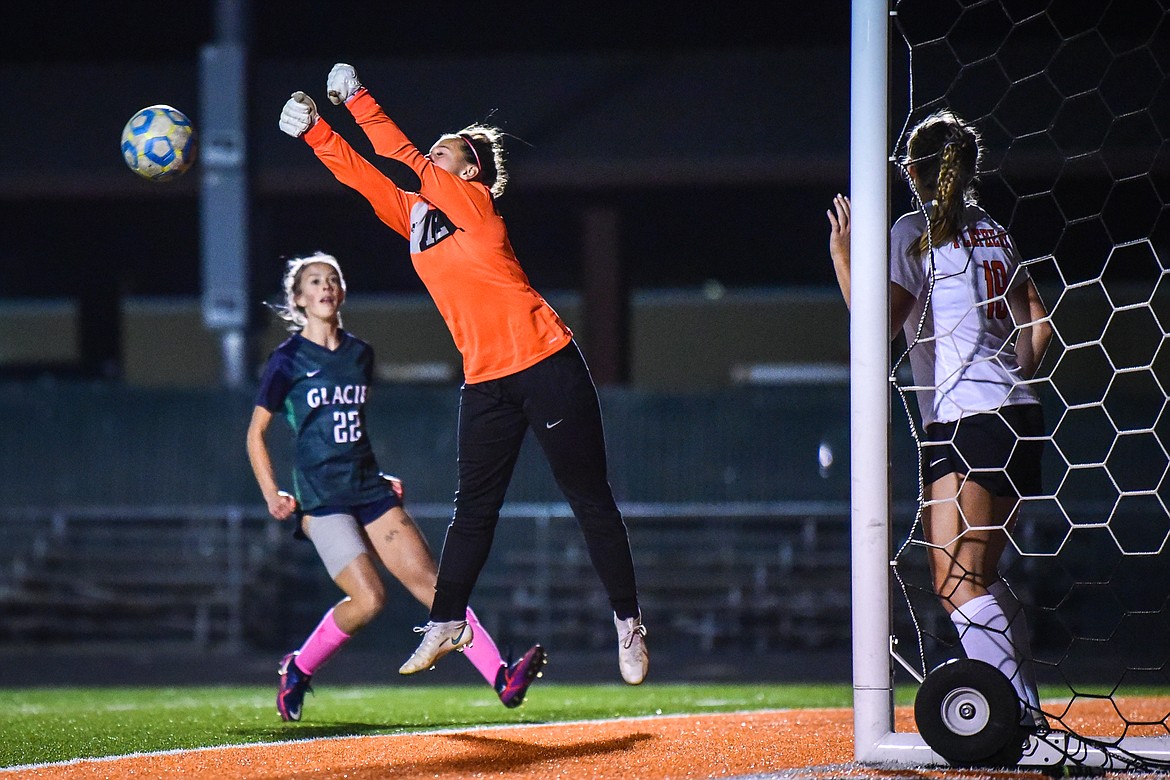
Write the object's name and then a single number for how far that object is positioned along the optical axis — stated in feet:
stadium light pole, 95.61
